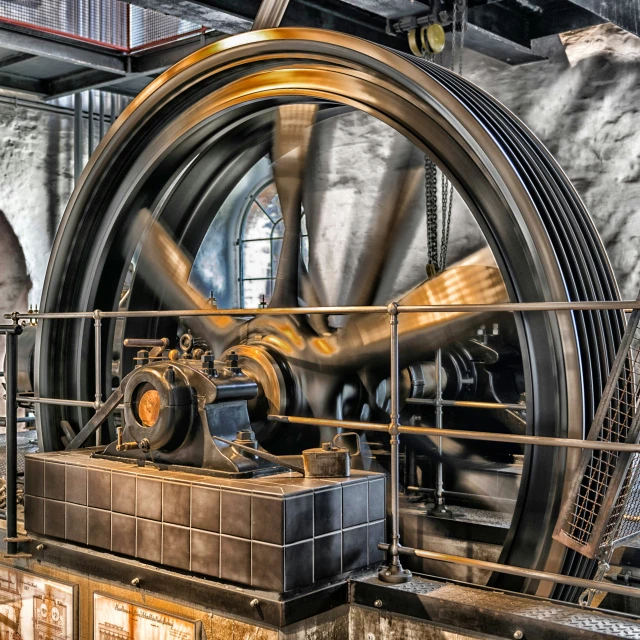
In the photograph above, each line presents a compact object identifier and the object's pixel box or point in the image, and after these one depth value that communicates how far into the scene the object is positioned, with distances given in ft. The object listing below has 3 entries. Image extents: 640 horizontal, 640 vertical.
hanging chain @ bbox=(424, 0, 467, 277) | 12.37
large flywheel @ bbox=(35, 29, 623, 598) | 8.09
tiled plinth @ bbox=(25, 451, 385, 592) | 7.32
